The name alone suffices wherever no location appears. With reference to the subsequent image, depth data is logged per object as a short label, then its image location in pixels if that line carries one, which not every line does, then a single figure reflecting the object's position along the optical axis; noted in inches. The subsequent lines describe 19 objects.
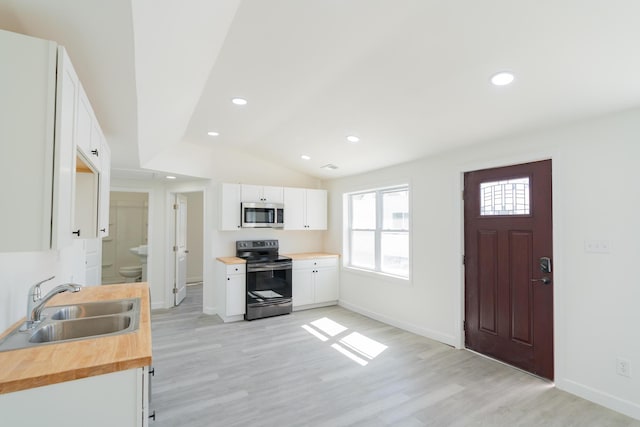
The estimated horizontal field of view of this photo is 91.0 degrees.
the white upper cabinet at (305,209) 212.4
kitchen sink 60.0
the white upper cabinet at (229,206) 189.2
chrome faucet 63.5
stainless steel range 186.7
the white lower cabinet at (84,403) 44.5
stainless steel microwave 193.3
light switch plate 98.2
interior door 214.4
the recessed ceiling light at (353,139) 149.9
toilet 242.1
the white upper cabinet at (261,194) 196.1
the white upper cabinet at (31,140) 43.8
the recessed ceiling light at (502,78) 88.7
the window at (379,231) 177.9
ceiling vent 196.8
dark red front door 114.1
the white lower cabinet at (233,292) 181.3
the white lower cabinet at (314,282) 204.8
